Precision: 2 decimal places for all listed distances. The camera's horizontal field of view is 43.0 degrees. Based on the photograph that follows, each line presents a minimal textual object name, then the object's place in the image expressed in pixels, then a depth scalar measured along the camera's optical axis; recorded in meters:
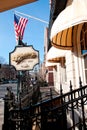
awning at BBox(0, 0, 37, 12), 2.33
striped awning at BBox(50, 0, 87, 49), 2.38
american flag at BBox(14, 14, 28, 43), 6.77
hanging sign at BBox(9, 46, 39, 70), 3.63
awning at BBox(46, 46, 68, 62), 4.89
